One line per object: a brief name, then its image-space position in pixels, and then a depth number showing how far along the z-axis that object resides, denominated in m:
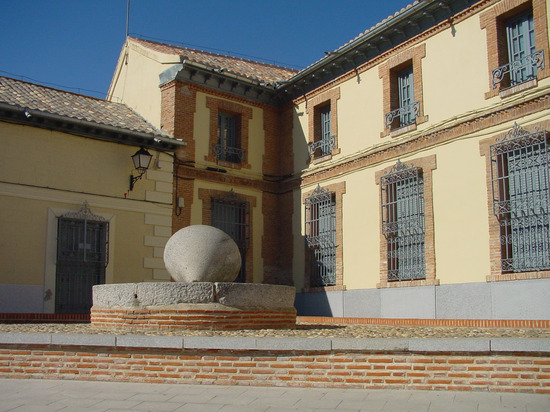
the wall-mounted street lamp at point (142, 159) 15.85
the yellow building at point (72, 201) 14.18
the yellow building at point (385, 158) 12.84
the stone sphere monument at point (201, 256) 9.55
